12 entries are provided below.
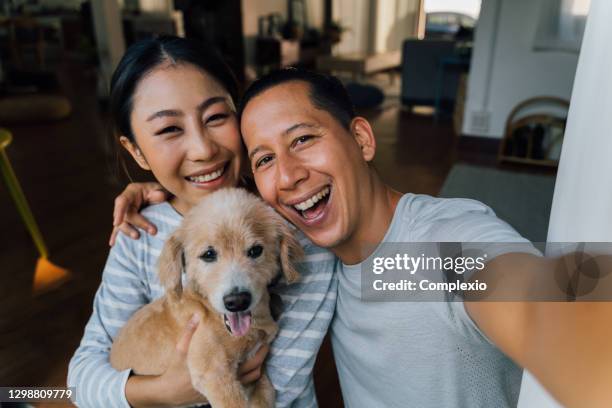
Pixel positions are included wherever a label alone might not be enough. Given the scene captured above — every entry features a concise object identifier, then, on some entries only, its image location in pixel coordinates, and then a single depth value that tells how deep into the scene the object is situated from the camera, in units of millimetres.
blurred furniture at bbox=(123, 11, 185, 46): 8383
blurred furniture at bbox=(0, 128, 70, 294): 2424
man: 685
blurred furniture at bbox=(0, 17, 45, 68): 8414
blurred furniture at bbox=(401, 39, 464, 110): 5867
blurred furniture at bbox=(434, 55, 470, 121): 5680
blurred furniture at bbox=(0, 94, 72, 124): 5746
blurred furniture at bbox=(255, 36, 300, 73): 9289
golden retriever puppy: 794
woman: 842
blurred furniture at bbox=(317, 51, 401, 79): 7742
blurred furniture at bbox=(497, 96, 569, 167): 4164
